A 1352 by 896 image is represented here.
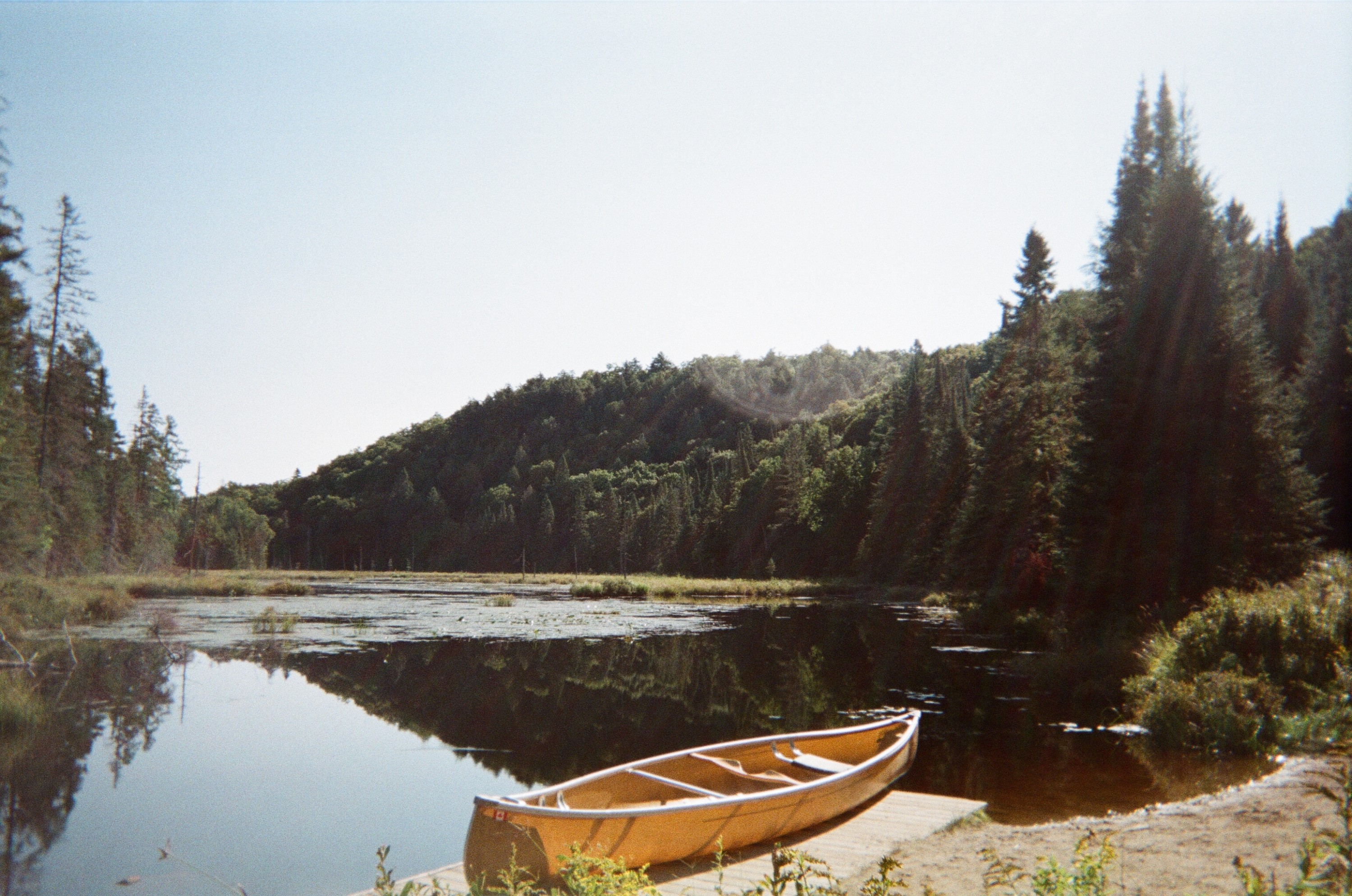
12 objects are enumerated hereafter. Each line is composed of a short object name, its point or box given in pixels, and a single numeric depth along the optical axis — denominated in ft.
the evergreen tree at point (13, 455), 94.58
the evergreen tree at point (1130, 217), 79.82
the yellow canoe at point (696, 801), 21.24
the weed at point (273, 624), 101.07
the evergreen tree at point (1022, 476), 95.45
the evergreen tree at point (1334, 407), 90.68
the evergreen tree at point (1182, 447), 61.52
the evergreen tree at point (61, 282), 124.57
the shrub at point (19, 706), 49.52
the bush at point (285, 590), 183.32
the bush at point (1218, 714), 38.50
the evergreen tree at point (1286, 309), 116.67
